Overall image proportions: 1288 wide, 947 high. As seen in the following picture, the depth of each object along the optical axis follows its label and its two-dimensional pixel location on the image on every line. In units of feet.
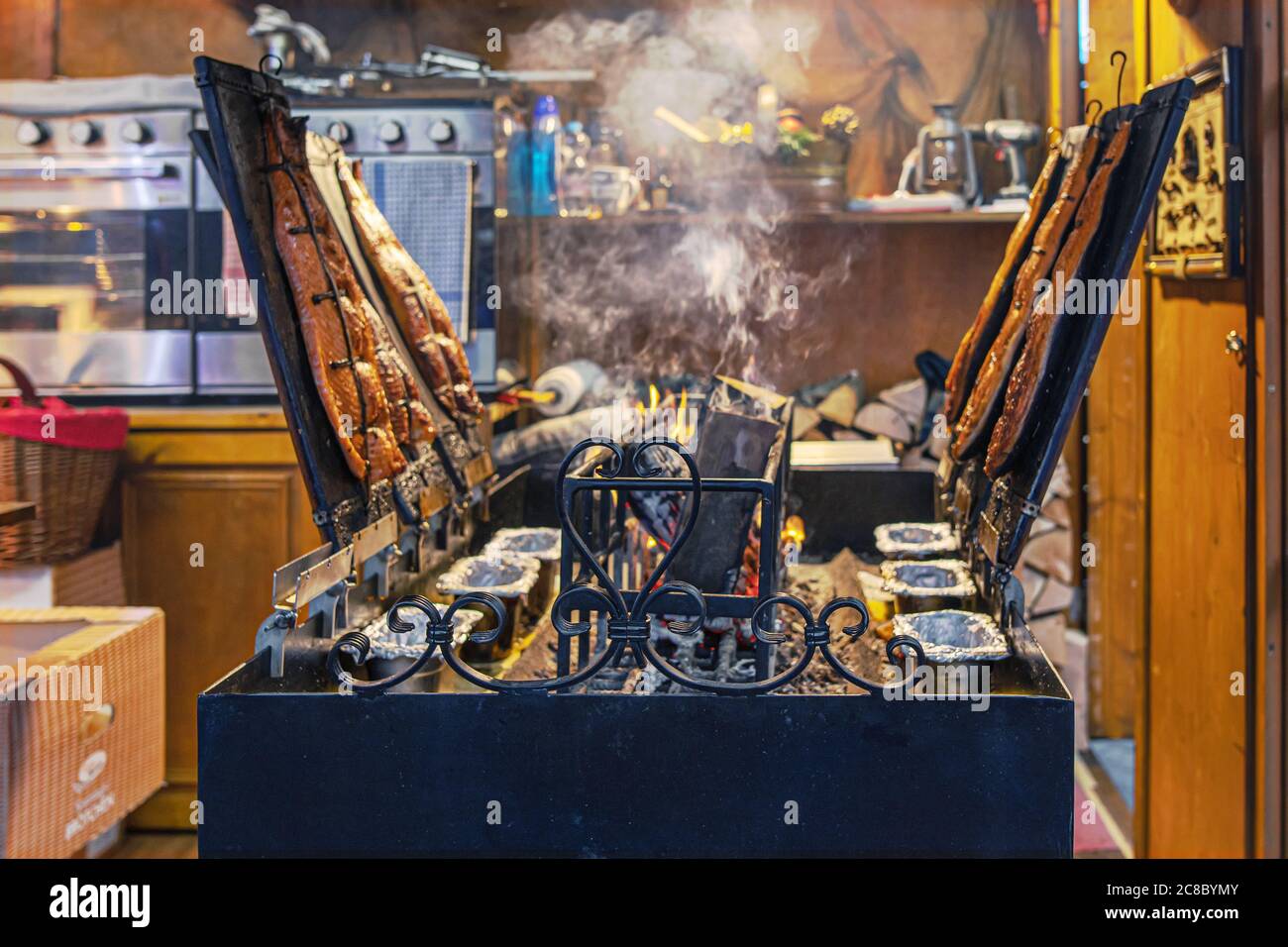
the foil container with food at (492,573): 8.26
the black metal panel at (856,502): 11.02
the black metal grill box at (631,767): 5.87
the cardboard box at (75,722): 9.29
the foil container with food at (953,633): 6.56
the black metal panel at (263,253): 6.84
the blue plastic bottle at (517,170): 14.08
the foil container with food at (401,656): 6.72
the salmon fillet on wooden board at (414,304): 8.87
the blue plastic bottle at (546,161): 14.83
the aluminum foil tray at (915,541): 9.07
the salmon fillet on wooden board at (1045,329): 6.91
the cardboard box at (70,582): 11.80
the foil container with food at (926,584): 7.75
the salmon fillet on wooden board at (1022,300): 7.55
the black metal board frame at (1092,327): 6.47
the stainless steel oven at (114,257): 12.81
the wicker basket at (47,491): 11.64
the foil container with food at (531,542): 9.50
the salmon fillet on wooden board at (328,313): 7.13
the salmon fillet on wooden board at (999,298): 8.73
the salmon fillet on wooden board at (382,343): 8.25
